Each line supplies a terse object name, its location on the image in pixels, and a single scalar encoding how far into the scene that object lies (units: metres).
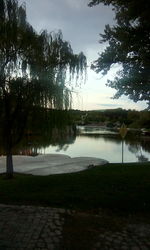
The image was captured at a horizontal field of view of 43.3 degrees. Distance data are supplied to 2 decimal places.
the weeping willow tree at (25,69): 5.37
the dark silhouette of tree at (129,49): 4.04
